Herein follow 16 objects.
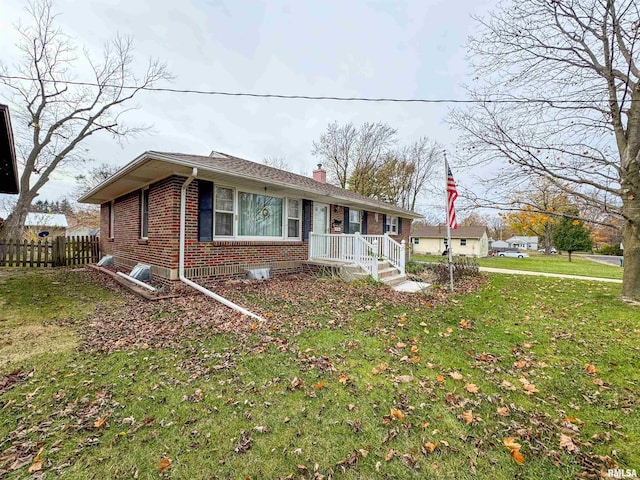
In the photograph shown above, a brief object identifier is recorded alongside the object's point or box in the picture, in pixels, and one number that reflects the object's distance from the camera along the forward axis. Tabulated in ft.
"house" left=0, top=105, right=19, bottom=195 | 15.32
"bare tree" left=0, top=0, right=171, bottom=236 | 53.01
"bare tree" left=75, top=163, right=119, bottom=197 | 89.32
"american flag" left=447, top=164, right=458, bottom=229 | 25.29
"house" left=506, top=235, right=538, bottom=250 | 224.88
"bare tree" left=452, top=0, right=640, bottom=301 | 21.07
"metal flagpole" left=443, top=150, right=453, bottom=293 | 25.04
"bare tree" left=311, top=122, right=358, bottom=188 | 82.02
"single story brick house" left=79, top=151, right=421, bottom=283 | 22.53
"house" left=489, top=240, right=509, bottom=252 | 159.38
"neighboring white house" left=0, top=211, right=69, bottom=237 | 86.69
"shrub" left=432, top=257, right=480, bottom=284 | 31.81
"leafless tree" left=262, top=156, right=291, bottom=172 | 90.68
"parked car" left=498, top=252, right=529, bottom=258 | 131.68
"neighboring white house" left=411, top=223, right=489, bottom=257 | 117.60
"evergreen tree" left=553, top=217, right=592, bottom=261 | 89.71
